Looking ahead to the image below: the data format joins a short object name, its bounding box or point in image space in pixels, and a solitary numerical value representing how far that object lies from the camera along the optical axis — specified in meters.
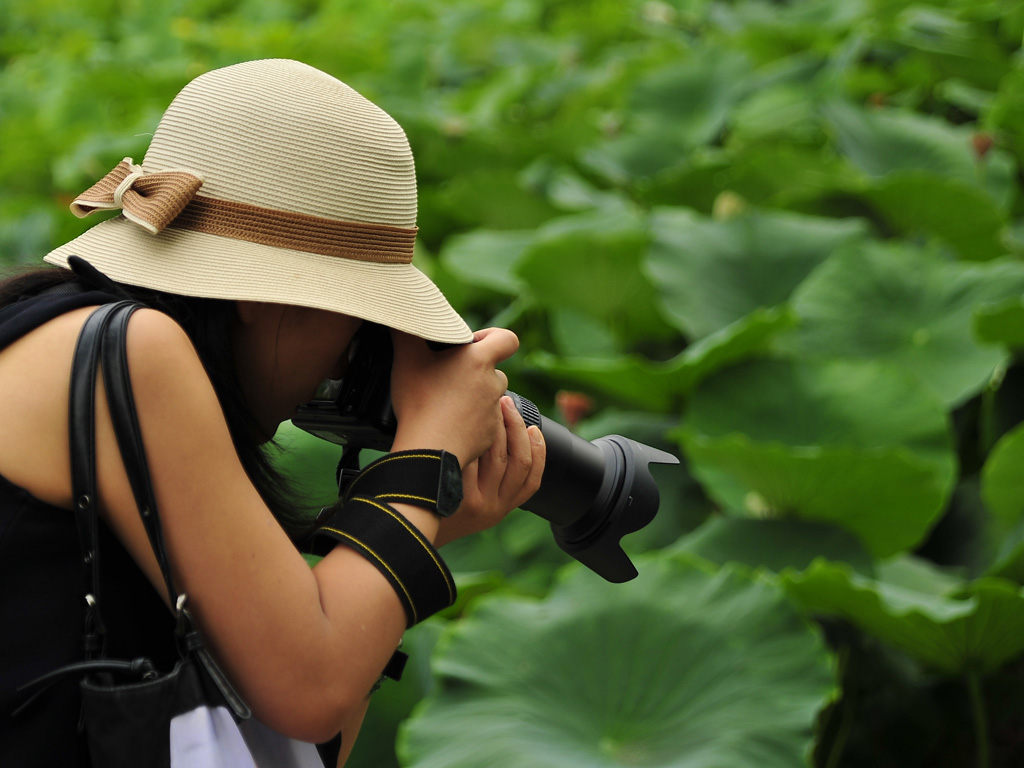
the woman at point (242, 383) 3.02
